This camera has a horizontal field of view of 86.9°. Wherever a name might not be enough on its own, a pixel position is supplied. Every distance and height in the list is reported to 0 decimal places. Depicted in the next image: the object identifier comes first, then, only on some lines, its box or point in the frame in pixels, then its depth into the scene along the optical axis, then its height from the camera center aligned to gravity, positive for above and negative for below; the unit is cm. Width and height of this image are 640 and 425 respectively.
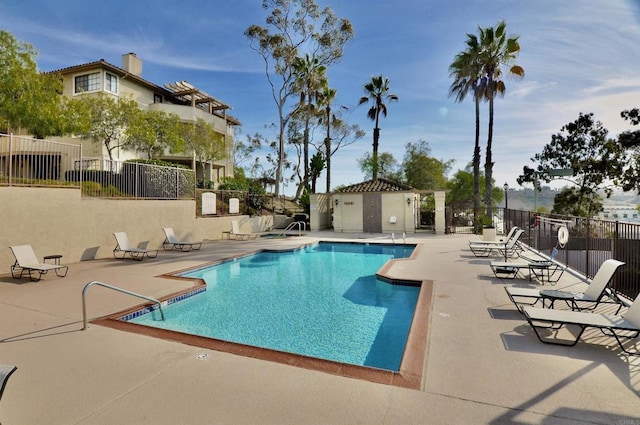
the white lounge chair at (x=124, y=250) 1195 -138
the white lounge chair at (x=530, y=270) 816 -158
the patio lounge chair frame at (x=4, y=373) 244 -121
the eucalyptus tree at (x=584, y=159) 2761 +449
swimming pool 571 -220
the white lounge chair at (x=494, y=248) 1172 -135
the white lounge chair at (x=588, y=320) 422 -142
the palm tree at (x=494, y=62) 2199 +1000
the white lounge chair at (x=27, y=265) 855 -140
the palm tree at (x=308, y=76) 2972 +1197
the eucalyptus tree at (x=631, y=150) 2464 +468
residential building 2398 +952
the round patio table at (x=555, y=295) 564 -142
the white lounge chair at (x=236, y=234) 1979 -134
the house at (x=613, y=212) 3162 -6
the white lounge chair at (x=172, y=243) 1479 -144
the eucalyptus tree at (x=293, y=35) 2878 +1530
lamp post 1998 -10
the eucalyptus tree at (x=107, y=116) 1833 +522
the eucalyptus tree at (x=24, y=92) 1276 +469
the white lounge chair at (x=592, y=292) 546 -142
